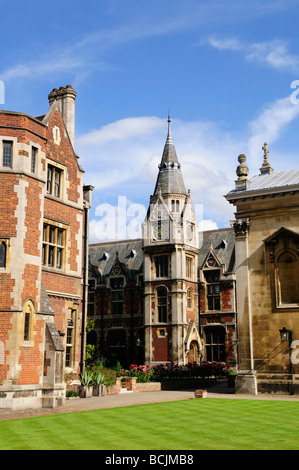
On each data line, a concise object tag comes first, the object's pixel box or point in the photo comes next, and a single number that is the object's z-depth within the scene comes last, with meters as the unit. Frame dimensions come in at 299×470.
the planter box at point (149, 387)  27.64
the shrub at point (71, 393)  22.16
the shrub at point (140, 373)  30.97
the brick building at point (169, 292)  44.50
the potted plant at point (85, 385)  22.83
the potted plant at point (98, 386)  23.89
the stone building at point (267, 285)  23.86
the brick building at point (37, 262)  18.00
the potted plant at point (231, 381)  29.70
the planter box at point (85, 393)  22.75
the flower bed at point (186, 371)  33.06
